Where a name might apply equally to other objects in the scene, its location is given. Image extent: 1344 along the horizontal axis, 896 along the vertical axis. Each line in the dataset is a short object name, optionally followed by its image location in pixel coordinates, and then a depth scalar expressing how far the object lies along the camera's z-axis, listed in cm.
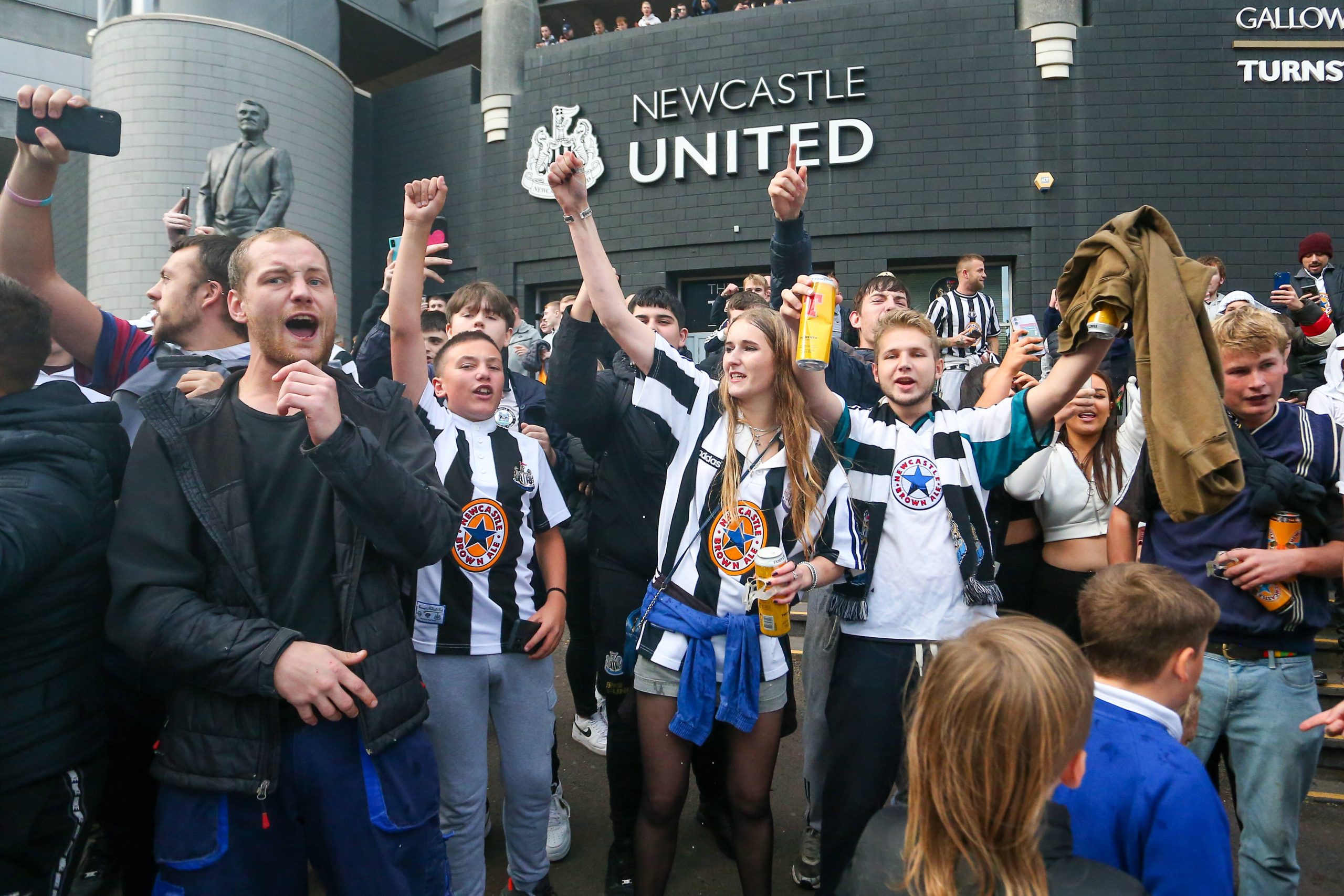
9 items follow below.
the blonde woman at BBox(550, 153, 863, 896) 265
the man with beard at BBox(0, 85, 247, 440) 244
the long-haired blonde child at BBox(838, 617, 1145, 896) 141
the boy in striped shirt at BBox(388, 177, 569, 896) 271
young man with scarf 265
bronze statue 1097
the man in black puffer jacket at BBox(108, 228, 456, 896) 186
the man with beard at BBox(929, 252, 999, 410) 633
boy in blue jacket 161
